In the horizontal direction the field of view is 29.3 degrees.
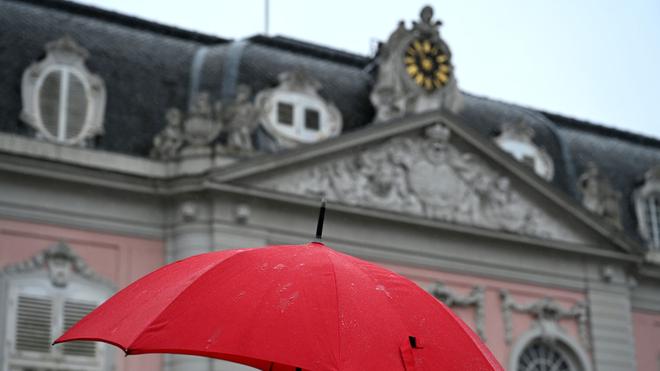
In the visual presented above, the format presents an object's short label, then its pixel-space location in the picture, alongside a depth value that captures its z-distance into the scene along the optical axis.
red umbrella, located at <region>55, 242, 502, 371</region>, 6.77
